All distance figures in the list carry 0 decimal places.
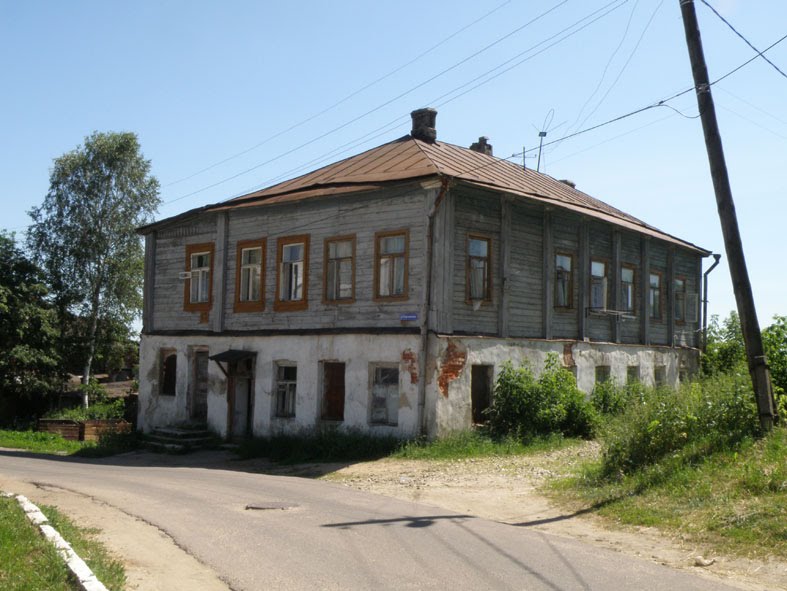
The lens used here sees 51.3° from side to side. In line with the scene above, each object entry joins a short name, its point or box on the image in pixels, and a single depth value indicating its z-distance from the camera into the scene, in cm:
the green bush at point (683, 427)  1181
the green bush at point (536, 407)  1884
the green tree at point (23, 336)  3039
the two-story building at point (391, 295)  1862
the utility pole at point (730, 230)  1166
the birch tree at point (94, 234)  3494
